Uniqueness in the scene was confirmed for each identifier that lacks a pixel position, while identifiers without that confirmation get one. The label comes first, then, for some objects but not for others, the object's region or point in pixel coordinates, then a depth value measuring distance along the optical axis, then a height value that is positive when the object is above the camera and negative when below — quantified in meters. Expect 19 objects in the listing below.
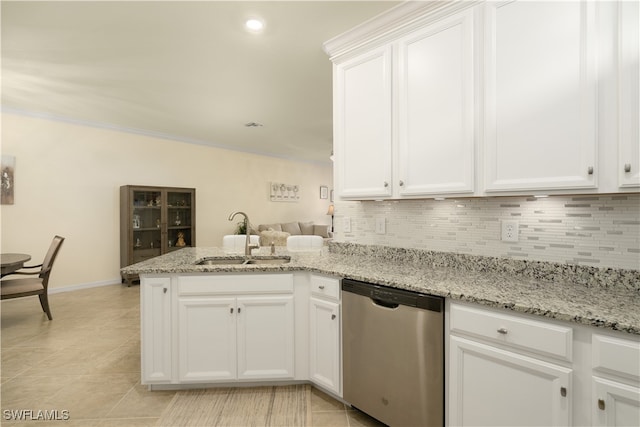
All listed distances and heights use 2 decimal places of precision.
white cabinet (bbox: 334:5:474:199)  1.76 +0.62
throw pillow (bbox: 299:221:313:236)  7.68 -0.36
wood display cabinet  5.00 -0.13
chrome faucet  2.50 -0.27
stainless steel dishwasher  1.53 -0.74
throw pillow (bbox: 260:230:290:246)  5.80 -0.45
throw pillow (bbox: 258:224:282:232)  6.66 -0.29
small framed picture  8.80 +0.60
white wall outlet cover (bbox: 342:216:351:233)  2.65 -0.09
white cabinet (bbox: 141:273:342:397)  2.10 -0.76
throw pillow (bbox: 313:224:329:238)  7.58 -0.40
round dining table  3.03 -0.47
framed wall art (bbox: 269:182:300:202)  7.43 +0.51
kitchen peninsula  1.17 -0.55
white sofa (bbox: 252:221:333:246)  5.83 -0.38
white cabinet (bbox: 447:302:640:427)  1.10 -0.62
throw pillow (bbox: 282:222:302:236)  7.27 -0.34
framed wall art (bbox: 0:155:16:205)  4.07 +0.46
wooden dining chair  3.31 -0.75
